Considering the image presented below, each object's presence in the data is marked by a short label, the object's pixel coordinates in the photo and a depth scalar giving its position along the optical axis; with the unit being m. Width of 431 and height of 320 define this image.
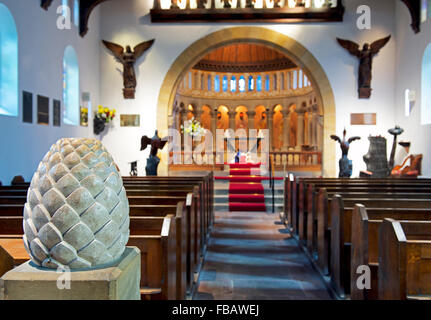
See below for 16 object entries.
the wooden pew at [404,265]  2.26
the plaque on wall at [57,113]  8.83
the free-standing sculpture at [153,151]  7.90
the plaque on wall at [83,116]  10.68
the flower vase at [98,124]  11.53
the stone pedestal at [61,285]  0.98
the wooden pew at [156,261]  2.49
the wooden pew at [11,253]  1.26
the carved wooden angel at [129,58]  11.70
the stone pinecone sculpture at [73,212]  1.02
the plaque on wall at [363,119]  11.75
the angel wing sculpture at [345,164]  8.24
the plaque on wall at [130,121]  11.96
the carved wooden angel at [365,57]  11.47
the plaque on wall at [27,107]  7.34
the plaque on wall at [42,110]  7.97
